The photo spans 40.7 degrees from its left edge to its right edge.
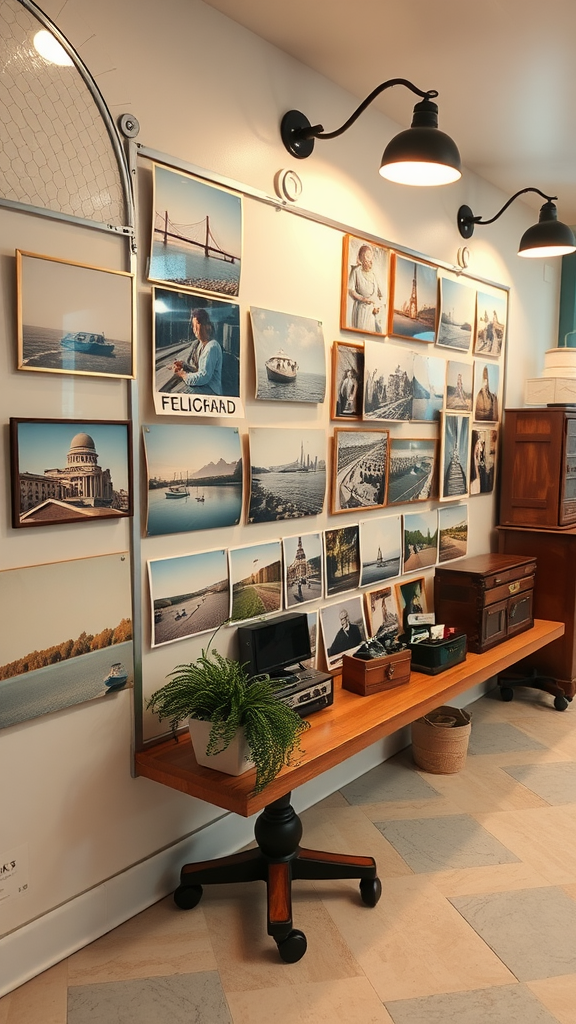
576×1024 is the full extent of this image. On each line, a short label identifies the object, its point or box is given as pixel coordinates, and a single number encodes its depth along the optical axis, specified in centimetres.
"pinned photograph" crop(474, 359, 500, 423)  423
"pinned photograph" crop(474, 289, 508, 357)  417
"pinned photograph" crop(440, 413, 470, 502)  389
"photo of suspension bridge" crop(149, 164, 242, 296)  232
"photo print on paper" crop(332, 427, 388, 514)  314
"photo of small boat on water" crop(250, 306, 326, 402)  270
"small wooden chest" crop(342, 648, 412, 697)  287
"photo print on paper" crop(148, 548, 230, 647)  242
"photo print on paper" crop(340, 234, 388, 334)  310
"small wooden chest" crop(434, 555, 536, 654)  358
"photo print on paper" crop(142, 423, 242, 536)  237
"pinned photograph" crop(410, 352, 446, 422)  362
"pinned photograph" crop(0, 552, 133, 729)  201
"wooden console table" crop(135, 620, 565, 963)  217
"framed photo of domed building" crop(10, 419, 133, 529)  199
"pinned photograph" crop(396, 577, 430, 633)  359
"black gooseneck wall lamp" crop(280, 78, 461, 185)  237
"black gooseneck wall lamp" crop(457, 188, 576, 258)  357
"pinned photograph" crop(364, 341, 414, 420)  325
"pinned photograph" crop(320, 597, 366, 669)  312
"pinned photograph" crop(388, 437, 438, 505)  353
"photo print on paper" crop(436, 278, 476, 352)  381
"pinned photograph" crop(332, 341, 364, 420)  309
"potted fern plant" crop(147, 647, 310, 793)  210
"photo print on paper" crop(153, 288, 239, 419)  236
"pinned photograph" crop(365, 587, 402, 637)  338
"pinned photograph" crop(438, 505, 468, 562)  396
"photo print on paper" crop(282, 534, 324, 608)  292
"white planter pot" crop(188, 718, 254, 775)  216
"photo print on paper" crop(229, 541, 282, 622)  269
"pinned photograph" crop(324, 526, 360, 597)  312
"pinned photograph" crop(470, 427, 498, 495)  426
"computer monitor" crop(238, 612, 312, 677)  266
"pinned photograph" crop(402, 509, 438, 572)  365
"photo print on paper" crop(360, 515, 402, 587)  334
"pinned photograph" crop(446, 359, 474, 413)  393
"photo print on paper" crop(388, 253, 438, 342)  342
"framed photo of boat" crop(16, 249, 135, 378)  196
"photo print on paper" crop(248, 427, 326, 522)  273
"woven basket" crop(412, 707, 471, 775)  343
